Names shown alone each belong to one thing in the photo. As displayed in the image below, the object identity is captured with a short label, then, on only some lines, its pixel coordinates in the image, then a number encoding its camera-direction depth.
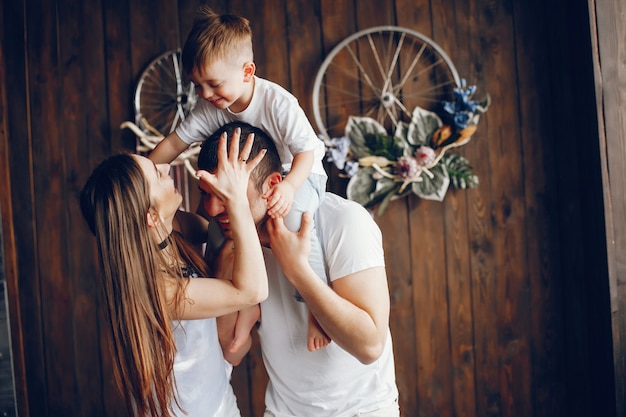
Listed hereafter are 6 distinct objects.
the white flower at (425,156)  2.29
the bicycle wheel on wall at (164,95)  2.35
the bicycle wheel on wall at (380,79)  2.41
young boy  1.34
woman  1.24
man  1.24
